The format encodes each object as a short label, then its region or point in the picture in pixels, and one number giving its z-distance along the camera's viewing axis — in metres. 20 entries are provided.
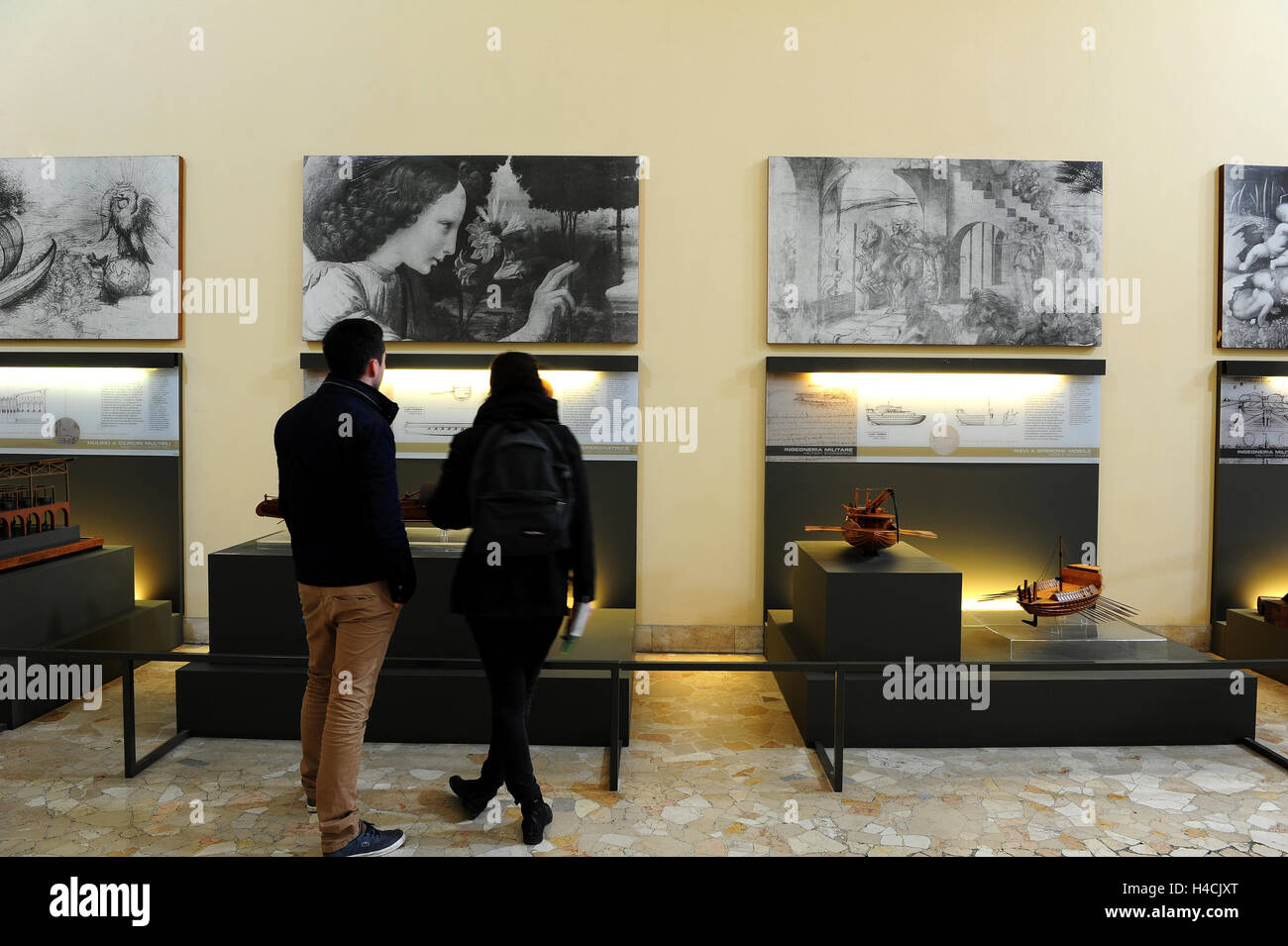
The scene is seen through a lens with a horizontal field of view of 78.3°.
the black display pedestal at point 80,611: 4.74
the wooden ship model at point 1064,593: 5.10
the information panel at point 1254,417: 6.25
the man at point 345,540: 2.95
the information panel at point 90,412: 6.31
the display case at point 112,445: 6.29
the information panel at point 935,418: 6.23
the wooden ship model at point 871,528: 4.73
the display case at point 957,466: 6.11
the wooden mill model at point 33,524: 4.91
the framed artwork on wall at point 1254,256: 6.16
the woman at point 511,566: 2.99
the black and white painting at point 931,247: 6.12
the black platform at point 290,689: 4.41
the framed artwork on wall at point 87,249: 6.24
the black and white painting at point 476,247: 6.14
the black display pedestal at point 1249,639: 5.55
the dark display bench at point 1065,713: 4.45
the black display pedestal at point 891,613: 4.42
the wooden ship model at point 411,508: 4.62
